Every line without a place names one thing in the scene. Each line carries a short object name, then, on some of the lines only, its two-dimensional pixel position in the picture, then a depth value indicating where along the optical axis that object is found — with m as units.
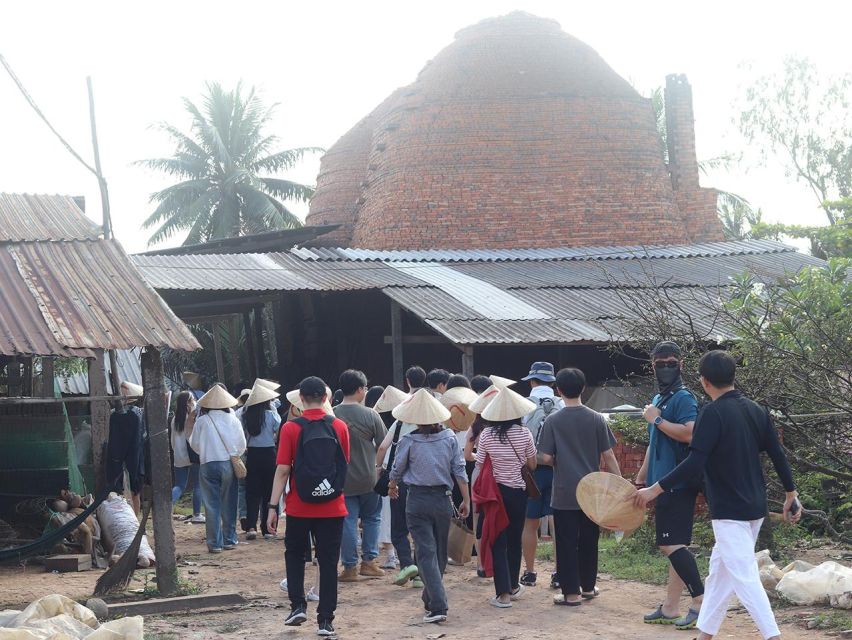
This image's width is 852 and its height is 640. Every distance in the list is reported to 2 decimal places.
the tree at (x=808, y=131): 35.03
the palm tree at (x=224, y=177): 35.78
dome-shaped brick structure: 22.88
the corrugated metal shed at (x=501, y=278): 15.09
